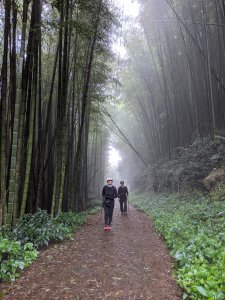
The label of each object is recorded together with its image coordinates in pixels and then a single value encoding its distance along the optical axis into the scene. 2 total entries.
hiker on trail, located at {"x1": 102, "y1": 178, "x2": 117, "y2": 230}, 4.36
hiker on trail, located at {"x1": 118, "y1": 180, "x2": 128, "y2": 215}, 6.25
